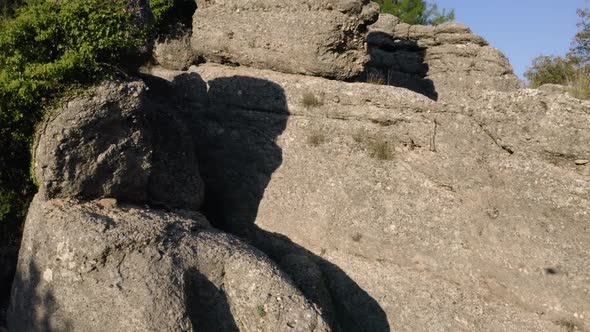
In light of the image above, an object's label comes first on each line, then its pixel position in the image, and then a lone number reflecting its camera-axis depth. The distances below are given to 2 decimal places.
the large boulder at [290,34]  7.76
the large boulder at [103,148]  5.79
